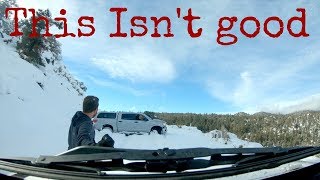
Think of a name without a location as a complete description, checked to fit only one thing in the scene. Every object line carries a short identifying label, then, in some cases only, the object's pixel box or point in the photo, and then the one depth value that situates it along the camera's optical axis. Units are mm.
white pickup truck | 12058
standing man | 2076
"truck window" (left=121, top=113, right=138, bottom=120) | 13226
